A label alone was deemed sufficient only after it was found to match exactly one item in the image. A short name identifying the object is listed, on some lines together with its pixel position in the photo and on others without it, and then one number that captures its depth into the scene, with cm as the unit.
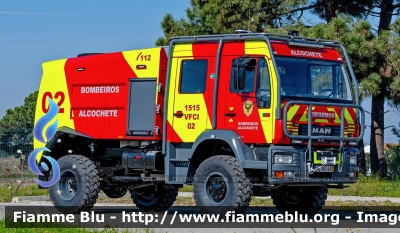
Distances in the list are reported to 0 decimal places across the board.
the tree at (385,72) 2683
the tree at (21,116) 7438
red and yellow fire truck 1541
